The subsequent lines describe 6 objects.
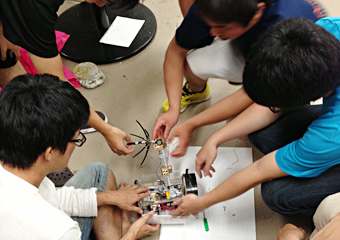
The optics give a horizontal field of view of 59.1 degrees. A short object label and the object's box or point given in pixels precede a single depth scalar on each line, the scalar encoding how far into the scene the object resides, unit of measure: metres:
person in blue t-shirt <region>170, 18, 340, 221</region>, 0.85
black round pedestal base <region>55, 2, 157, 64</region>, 2.07
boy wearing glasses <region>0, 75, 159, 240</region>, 0.76
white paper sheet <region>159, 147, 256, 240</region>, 1.29
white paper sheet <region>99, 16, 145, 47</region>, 2.11
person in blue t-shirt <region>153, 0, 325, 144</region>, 1.19
